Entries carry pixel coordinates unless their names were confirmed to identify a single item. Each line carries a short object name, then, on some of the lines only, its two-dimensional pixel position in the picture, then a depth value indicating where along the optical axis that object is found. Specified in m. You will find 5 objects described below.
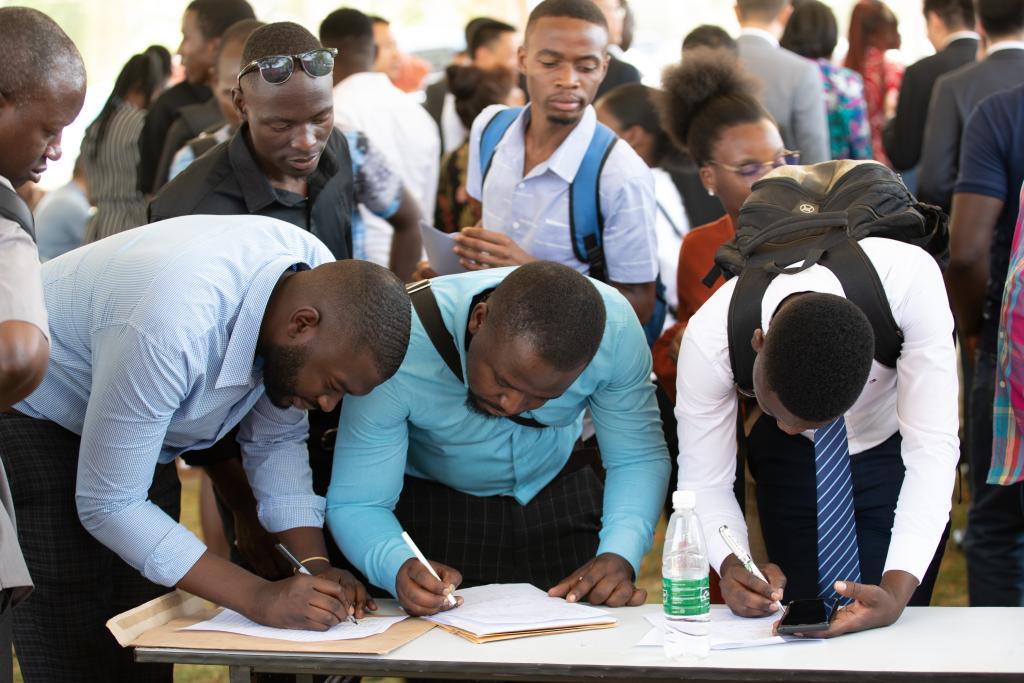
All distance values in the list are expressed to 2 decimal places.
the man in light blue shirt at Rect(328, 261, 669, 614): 2.34
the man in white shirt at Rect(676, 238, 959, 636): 2.09
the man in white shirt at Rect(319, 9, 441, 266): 4.55
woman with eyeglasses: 3.27
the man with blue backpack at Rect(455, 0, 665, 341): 3.16
